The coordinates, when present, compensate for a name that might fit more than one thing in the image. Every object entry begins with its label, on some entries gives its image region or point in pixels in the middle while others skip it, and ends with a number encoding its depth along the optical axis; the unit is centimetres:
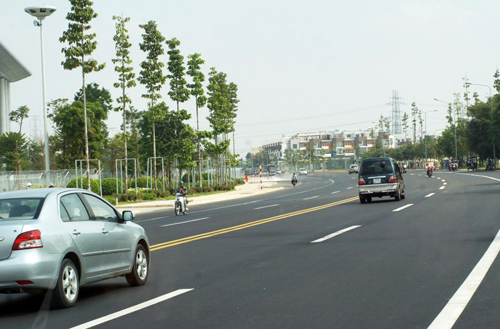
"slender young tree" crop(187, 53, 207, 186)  5497
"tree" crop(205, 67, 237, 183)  6116
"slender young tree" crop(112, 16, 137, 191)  4525
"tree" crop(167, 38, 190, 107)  5256
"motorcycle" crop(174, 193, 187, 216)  2831
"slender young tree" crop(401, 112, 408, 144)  14450
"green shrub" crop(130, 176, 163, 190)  5934
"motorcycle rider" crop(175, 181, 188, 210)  2855
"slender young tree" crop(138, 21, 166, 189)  4938
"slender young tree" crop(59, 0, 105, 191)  4050
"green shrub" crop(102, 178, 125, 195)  5112
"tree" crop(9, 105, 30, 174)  9281
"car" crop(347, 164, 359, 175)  10752
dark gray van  2745
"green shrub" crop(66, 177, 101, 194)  4722
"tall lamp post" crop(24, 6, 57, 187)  3616
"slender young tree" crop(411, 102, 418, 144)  13838
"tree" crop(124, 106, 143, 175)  10669
